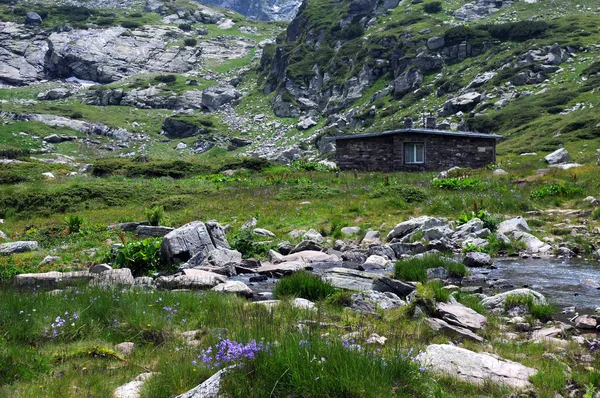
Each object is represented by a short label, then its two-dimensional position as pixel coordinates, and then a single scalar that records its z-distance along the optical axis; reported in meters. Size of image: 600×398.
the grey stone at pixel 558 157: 32.28
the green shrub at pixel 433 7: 126.06
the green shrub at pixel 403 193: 20.41
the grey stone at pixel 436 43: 100.94
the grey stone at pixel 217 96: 137.12
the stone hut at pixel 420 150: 36.91
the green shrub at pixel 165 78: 154.50
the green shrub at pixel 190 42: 184.25
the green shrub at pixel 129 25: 182.88
